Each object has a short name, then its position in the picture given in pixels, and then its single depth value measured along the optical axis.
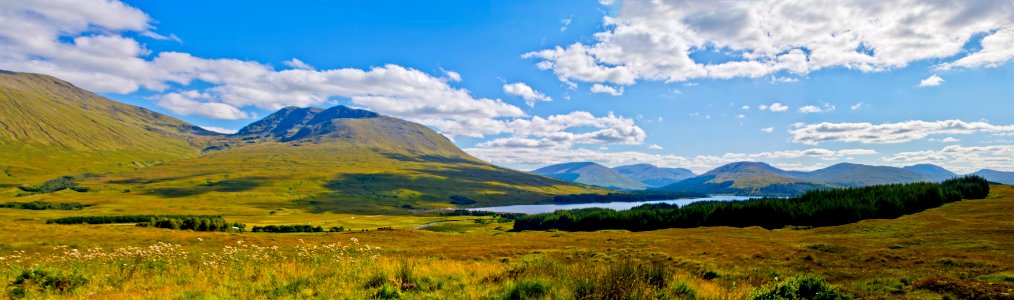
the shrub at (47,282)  12.22
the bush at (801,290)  11.41
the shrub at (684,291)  11.00
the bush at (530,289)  10.81
